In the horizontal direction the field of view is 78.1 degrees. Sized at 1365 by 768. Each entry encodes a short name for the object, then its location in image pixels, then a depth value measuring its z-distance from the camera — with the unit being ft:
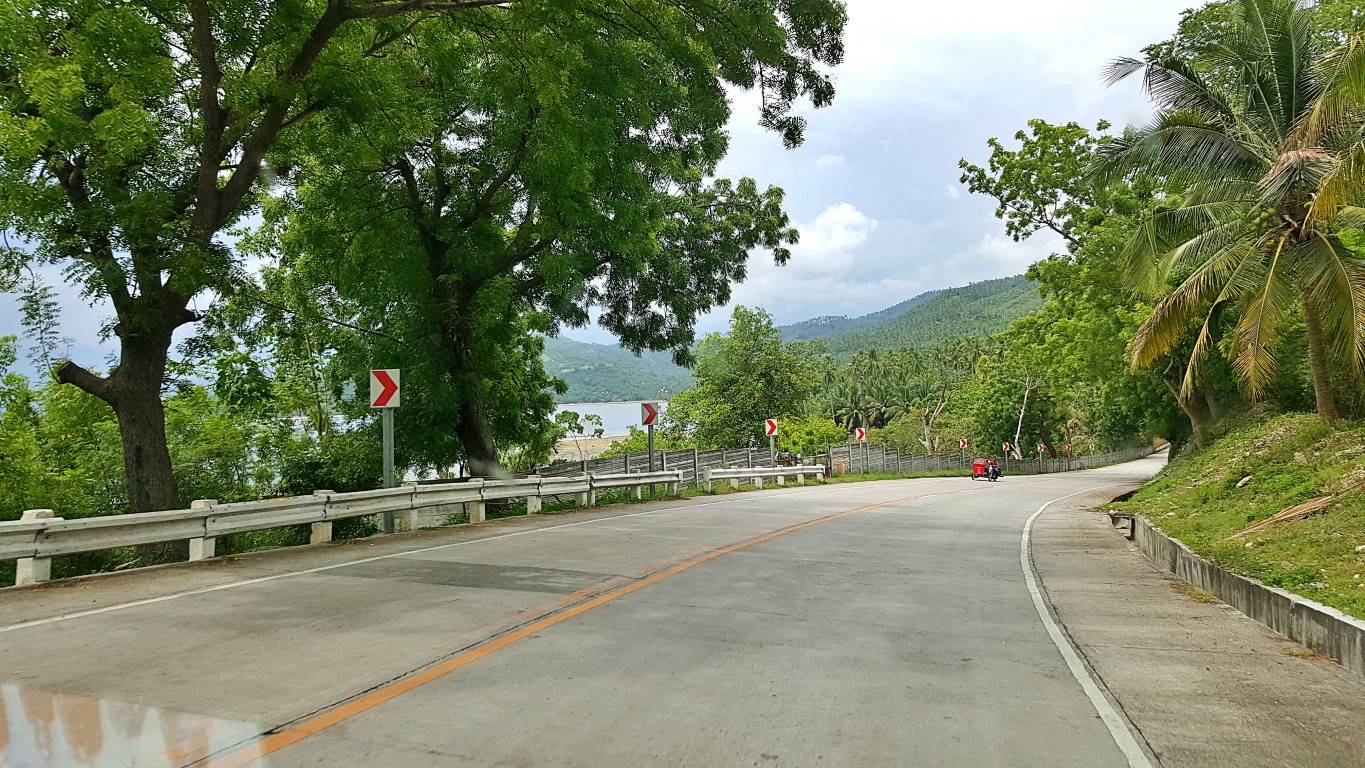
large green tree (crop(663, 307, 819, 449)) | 165.58
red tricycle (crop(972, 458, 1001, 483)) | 164.25
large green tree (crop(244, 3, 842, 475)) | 43.21
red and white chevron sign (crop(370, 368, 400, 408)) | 46.14
